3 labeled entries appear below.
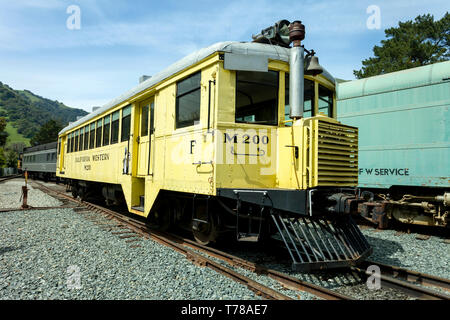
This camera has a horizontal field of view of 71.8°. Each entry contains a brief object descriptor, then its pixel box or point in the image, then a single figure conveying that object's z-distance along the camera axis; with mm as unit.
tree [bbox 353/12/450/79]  19703
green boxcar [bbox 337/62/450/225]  6906
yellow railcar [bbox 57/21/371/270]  4262
